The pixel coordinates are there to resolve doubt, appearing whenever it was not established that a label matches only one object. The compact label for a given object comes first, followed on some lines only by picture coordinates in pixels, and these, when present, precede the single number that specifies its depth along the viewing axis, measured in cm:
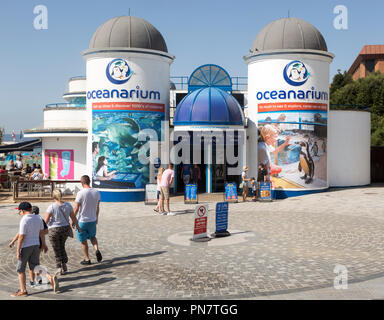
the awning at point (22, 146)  2809
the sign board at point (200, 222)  1206
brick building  7762
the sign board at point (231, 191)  2034
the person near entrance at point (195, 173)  2339
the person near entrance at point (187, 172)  2334
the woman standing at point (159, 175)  1712
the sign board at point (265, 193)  2058
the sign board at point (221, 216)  1240
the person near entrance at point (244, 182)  2062
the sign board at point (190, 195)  1995
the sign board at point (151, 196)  1975
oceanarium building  2120
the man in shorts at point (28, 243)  753
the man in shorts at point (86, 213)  972
